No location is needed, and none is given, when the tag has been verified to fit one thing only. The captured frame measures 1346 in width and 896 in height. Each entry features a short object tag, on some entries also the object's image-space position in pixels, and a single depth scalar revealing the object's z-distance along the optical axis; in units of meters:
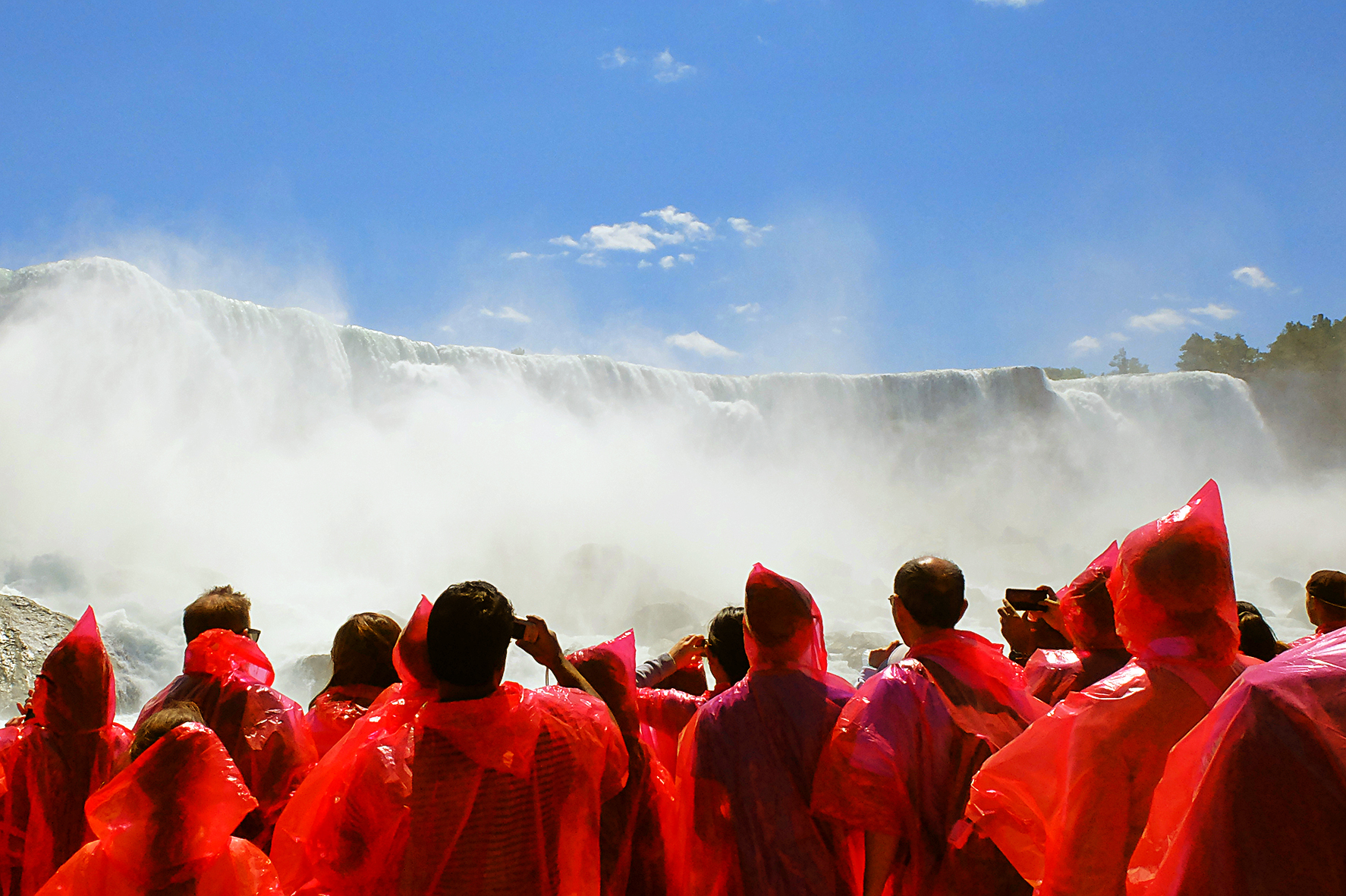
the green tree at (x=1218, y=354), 44.41
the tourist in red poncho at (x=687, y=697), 2.32
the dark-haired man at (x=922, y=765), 1.83
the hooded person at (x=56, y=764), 2.19
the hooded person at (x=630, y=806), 1.95
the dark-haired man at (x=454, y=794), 1.51
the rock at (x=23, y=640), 7.60
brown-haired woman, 2.44
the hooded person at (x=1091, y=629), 2.22
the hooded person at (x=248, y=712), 2.18
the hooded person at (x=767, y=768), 1.87
